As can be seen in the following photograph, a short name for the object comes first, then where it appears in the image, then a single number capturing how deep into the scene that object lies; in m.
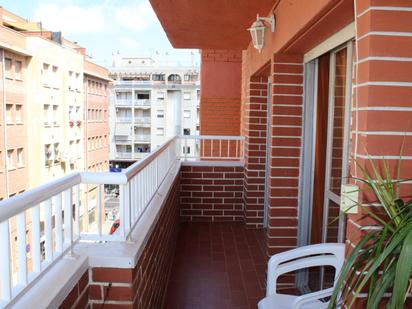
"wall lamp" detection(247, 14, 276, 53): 3.46
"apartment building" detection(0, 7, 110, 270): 19.50
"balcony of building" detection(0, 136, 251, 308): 1.44
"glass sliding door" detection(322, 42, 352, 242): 2.47
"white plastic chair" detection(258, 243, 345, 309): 1.98
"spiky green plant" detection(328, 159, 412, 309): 0.92
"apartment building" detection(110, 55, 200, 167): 33.94
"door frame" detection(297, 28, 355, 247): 3.18
